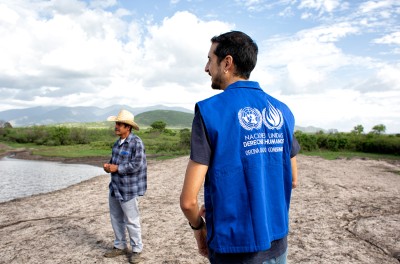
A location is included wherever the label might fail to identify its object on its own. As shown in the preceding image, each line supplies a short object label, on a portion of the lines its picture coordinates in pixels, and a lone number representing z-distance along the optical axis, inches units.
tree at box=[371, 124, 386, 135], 1582.2
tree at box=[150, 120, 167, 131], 3166.8
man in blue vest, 68.5
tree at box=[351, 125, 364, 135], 1479.3
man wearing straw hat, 203.2
